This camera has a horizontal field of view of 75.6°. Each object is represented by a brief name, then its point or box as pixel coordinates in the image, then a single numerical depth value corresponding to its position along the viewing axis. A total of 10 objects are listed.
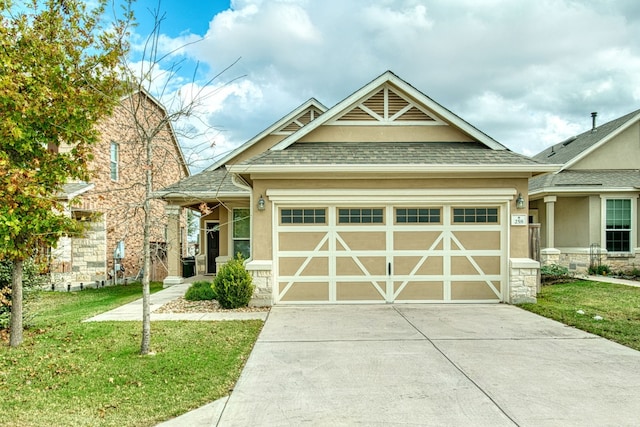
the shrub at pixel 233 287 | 9.17
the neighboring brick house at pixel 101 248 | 14.22
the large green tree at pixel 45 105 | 6.02
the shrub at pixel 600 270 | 14.86
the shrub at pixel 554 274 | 13.48
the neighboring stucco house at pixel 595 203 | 14.94
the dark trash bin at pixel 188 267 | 16.97
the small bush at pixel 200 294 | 10.45
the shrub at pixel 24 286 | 7.27
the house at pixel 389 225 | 9.57
